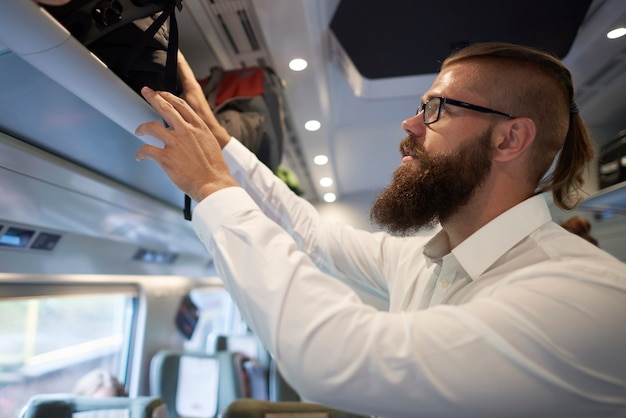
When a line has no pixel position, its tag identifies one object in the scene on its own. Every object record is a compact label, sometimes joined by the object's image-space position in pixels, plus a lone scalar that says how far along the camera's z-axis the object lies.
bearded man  0.86
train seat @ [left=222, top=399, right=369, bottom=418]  1.62
